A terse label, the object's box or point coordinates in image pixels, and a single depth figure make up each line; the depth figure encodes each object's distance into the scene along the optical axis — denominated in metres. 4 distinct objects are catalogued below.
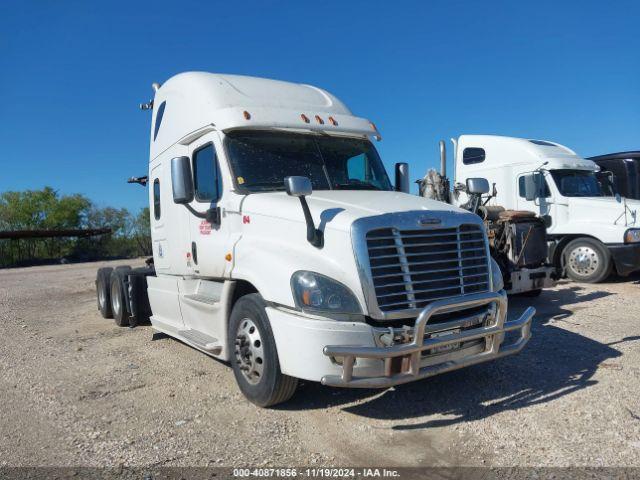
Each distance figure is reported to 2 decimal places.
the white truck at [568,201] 10.52
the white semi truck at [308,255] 3.80
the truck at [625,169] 12.88
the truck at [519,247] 8.35
